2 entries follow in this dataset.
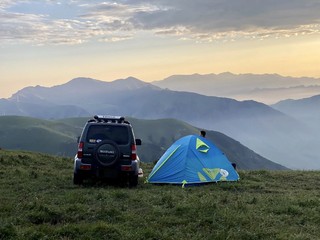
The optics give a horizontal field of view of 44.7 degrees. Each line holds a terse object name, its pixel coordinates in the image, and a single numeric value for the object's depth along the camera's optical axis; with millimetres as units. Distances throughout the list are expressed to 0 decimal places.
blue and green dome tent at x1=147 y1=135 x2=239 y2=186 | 19172
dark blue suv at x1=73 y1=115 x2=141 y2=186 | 16984
